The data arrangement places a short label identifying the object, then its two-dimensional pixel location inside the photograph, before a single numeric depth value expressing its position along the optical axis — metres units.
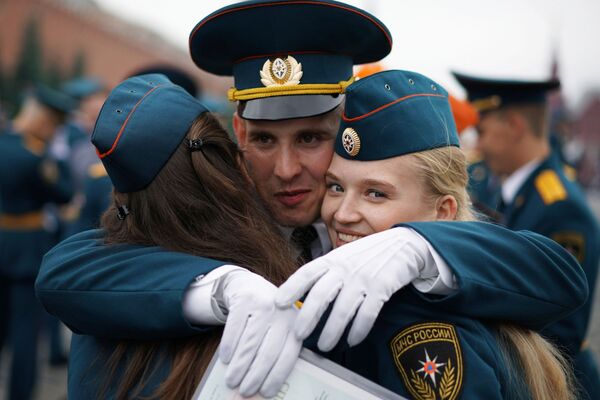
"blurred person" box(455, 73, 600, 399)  2.93
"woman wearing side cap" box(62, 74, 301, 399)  1.39
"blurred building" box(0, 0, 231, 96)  26.20
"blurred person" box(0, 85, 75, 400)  4.66
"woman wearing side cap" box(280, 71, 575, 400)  1.30
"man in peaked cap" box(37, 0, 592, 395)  2.01
